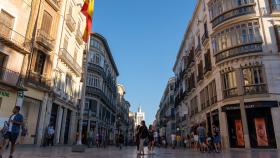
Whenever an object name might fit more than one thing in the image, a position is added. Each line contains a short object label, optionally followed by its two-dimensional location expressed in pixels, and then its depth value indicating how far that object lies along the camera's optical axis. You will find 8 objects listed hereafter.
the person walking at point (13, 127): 8.21
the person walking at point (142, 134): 12.06
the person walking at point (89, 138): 25.88
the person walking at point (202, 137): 16.77
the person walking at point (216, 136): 16.66
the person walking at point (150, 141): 16.55
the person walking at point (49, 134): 20.30
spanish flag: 19.40
